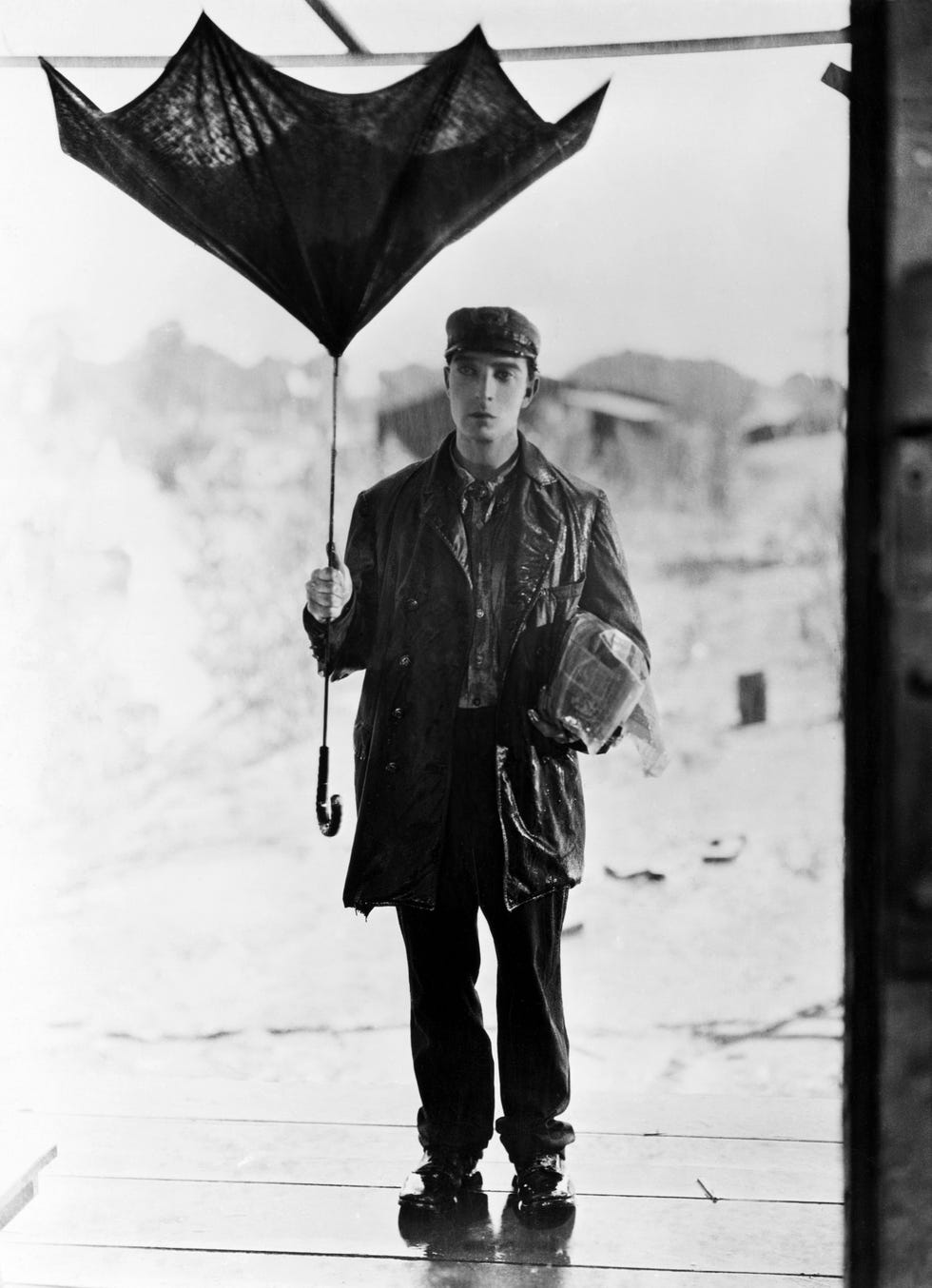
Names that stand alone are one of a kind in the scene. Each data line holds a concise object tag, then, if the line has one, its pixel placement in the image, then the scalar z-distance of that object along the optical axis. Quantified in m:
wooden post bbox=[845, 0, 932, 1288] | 1.75
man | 2.68
